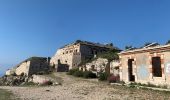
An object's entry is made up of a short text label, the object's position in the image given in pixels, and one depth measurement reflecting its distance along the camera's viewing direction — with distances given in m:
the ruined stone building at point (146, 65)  10.49
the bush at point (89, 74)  19.27
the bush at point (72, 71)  22.65
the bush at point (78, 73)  20.39
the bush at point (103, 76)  16.45
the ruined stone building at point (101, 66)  17.51
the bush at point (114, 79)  14.11
